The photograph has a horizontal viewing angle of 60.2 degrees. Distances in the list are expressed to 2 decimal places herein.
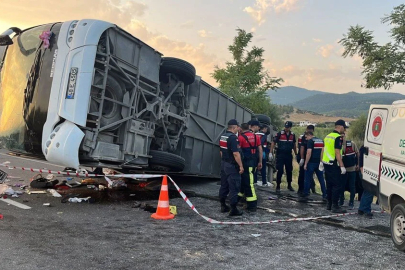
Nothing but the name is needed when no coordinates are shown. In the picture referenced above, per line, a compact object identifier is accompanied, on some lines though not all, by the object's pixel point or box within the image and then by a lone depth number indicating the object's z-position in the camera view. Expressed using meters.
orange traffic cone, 5.20
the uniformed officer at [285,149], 8.77
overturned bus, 4.83
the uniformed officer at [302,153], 8.31
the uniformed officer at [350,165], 6.99
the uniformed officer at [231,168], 5.68
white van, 4.16
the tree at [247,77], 29.86
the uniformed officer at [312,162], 7.71
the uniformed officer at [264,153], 8.88
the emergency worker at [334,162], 6.28
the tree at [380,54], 17.73
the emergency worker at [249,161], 6.13
